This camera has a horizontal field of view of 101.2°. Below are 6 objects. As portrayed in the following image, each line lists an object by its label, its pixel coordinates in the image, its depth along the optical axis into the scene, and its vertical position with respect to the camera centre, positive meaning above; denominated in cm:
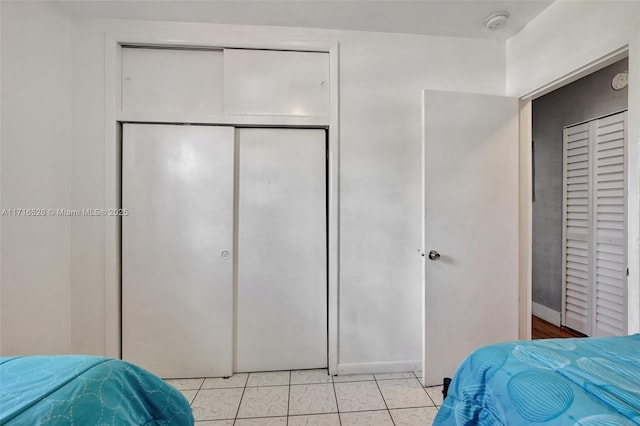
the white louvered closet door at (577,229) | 232 -14
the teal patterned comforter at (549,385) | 63 -46
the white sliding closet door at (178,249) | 182 -26
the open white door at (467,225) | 176 -8
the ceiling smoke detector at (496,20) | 169 +127
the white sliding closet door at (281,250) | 190 -28
